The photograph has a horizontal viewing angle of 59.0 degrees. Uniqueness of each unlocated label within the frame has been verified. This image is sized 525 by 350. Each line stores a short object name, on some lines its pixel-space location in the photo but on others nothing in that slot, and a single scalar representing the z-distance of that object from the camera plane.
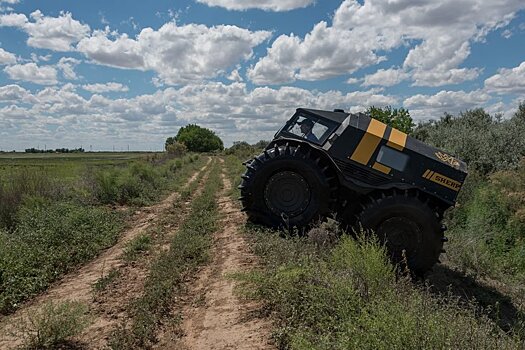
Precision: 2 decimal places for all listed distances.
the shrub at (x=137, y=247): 7.41
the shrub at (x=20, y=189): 10.05
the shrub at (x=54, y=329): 4.29
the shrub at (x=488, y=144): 13.76
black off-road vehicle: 7.27
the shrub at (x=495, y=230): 9.41
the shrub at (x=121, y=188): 13.73
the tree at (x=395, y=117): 22.67
